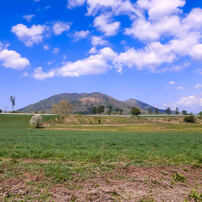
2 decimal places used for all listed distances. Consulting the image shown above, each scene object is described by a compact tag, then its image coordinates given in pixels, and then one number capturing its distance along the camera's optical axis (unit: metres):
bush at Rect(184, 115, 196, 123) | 92.06
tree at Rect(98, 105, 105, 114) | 151.90
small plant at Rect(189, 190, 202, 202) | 5.36
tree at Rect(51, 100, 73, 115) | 138.62
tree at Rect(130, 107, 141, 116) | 123.56
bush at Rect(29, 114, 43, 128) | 59.48
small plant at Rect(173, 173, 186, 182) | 6.91
